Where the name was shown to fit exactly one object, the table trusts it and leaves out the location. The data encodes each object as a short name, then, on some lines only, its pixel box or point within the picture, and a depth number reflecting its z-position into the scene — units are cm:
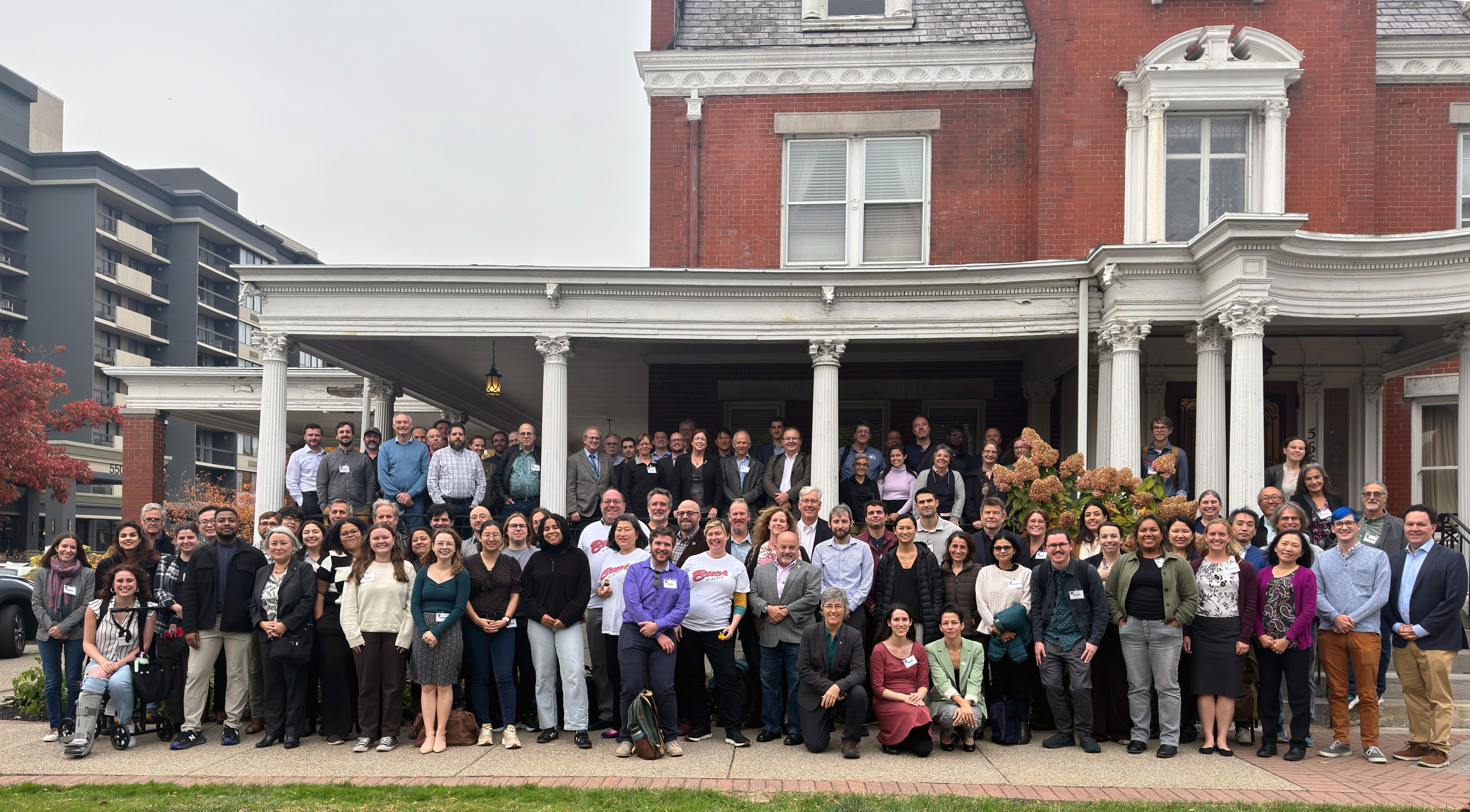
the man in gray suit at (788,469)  1137
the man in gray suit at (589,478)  1170
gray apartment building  5462
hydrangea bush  902
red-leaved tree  2912
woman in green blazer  802
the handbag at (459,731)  824
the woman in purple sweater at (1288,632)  777
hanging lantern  1390
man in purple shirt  802
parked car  1359
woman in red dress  784
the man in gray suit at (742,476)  1155
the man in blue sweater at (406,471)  1154
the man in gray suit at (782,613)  827
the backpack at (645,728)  776
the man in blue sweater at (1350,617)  777
